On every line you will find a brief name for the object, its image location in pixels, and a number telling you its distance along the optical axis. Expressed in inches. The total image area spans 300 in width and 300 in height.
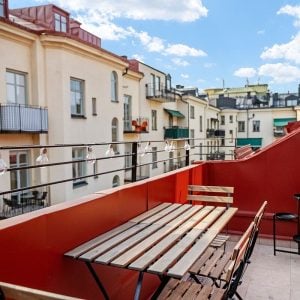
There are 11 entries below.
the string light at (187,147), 246.2
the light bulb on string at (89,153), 144.3
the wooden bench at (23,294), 48.7
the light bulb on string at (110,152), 161.2
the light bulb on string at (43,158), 125.3
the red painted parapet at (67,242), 76.2
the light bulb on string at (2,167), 96.7
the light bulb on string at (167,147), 204.4
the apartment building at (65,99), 444.5
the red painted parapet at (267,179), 208.4
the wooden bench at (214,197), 156.6
